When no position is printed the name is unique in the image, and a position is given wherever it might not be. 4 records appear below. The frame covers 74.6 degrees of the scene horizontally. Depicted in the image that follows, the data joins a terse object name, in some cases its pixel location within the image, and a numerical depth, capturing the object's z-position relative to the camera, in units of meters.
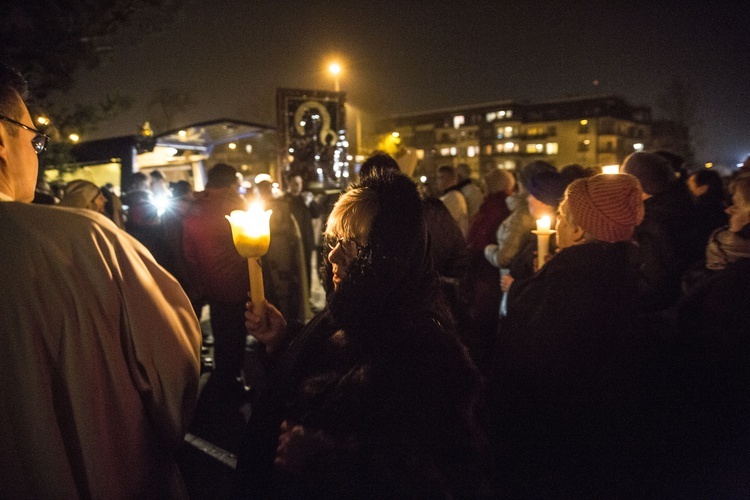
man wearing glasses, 1.35
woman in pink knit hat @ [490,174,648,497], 2.46
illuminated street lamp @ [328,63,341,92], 15.62
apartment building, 78.06
